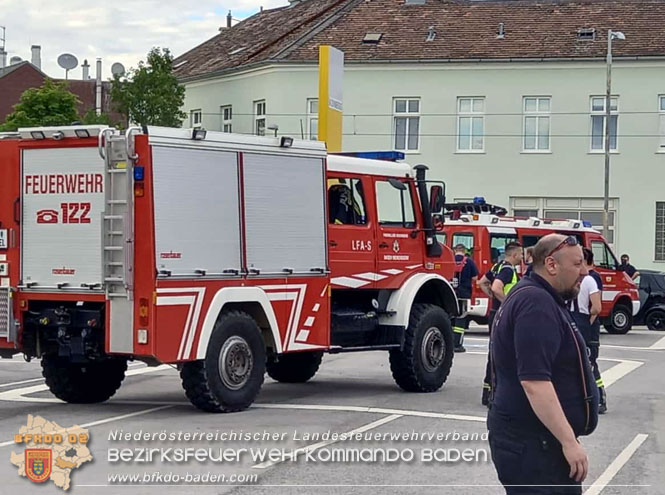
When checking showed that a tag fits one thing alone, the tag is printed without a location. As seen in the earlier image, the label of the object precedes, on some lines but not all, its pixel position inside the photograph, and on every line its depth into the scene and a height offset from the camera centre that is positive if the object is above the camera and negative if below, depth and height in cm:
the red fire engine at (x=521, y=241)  2469 -102
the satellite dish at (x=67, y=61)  5762 +634
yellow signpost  2402 +199
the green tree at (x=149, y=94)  4419 +365
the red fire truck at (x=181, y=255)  1124 -66
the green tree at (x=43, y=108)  4544 +318
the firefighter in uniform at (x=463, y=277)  2016 -152
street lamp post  3722 +196
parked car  3009 -269
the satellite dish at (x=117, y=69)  4562 +512
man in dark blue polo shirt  502 -83
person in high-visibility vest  1234 -87
